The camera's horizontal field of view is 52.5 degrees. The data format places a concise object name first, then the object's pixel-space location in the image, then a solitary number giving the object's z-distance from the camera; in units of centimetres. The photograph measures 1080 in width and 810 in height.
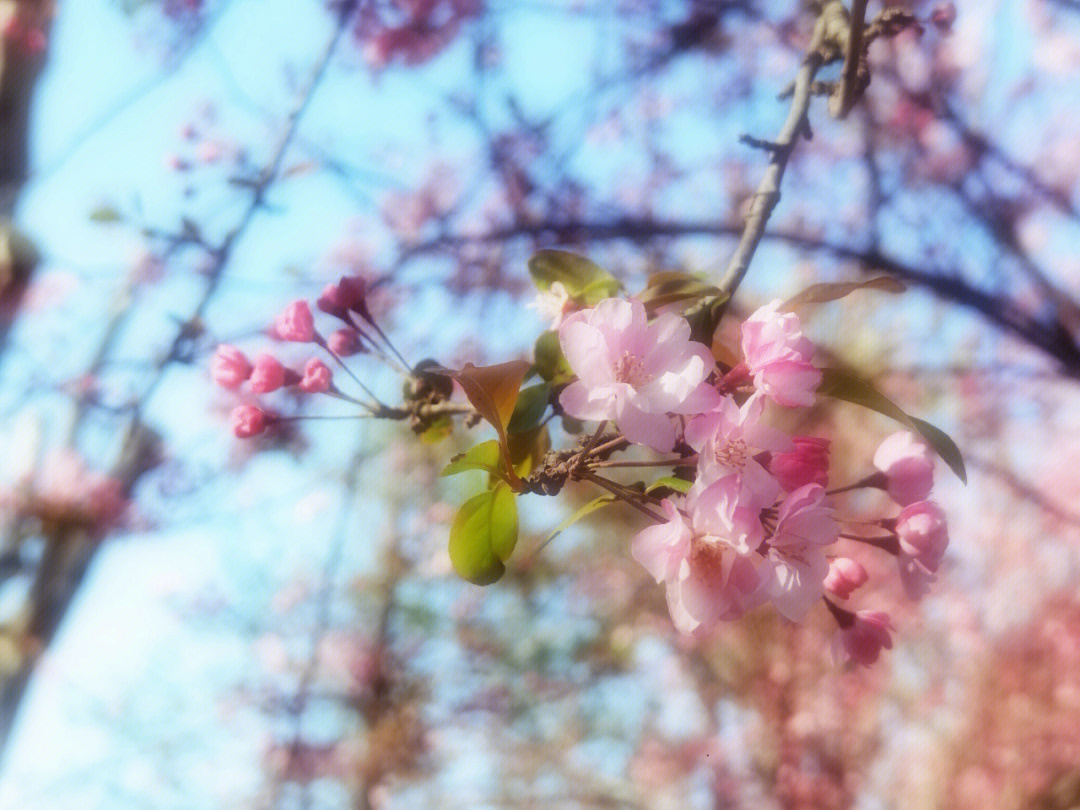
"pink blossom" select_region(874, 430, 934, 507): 28
